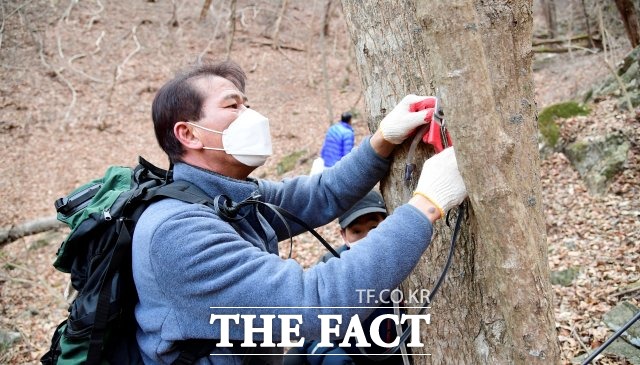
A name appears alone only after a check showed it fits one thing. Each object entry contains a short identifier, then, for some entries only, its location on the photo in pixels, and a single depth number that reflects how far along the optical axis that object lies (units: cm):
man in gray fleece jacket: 137
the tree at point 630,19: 694
